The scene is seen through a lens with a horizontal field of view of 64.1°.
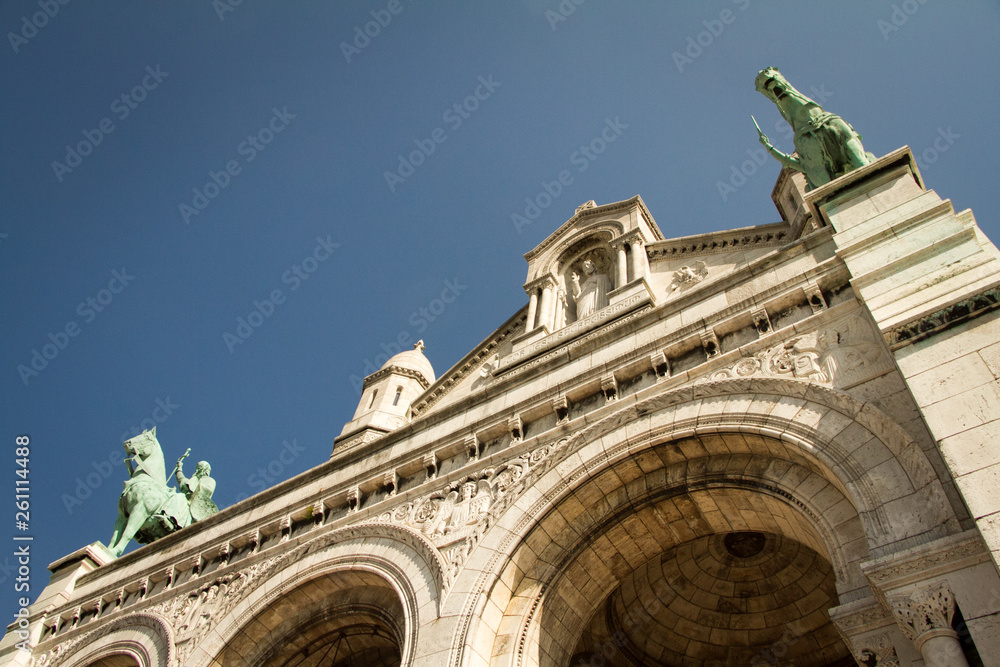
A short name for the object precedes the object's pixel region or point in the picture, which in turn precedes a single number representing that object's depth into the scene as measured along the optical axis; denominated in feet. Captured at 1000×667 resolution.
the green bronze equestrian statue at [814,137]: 41.78
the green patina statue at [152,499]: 60.44
